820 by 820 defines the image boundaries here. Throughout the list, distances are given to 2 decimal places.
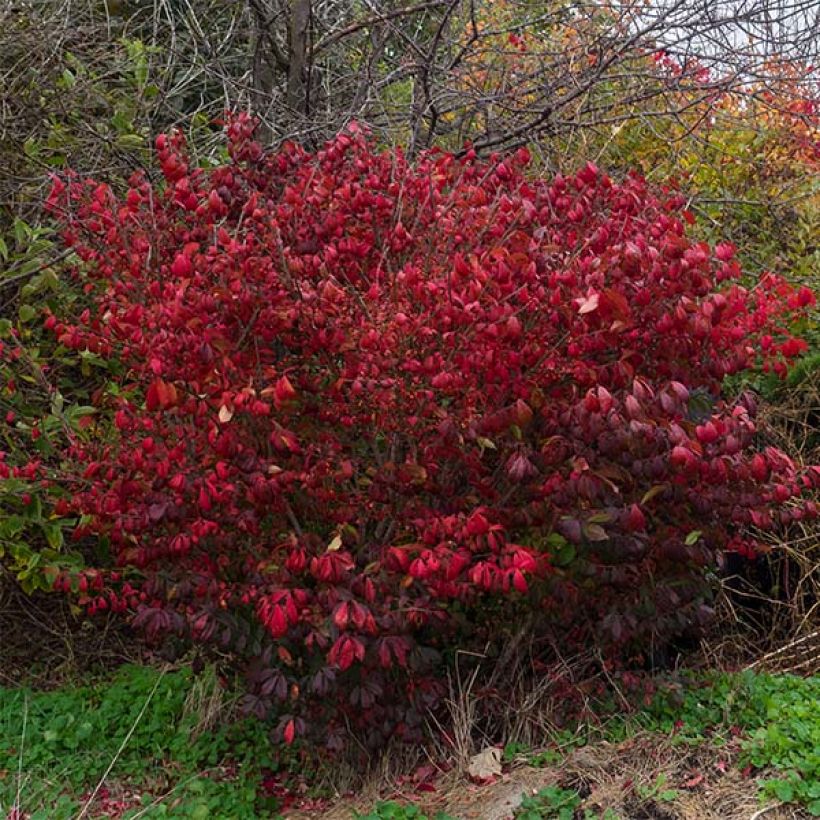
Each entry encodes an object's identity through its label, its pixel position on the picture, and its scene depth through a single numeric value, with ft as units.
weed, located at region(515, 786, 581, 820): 11.34
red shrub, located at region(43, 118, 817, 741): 10.80
